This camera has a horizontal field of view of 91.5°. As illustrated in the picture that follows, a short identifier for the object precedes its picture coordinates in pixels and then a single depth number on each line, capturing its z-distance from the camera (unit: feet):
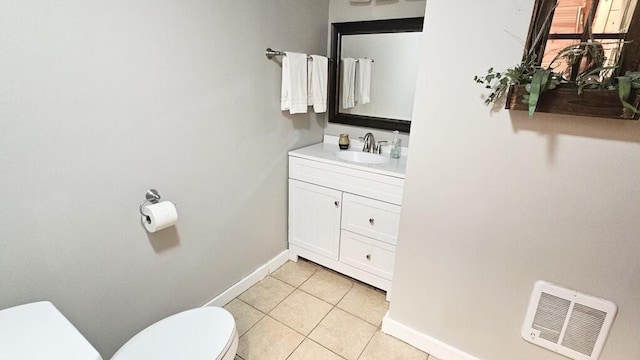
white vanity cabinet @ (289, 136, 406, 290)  6.08
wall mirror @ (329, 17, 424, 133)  6.61
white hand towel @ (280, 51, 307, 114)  6.25
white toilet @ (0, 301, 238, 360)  2.68
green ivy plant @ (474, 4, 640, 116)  3.08
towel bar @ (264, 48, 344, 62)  6.01
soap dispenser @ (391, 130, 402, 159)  6.91
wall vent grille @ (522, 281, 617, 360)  3.91
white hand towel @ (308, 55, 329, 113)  6.79
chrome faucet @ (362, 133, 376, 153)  7.30
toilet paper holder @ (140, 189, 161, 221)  4.58
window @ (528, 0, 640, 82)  3.17
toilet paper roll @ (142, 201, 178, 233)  4.36
